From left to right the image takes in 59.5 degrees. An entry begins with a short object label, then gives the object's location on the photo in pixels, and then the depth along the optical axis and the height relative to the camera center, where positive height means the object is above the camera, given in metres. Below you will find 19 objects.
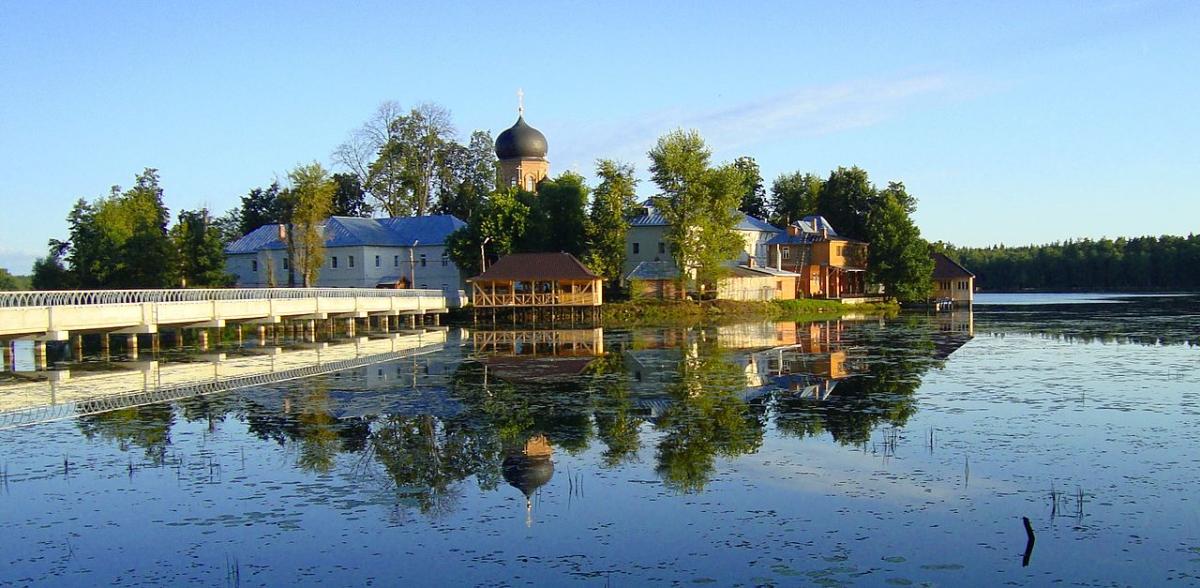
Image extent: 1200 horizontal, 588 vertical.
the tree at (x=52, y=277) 61.16 +2.19
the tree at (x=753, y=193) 92.31 +9.21
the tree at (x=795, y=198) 86.81 +8.25
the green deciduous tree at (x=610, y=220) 65.56 +5.02
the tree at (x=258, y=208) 86.44 +8.36
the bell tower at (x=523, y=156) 76.75 +10.76
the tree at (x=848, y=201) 83.12 +7.44
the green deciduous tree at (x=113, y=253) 58.50 +3.32
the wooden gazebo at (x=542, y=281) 60.16 +1.12
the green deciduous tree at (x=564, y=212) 66.88 +5.74
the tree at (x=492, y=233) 64.44 +4.35
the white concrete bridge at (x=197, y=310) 30.62 -0.01
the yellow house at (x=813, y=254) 75.12 +2.97
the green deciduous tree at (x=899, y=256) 73.81 +2.66
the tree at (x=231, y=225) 90.25 +7.45
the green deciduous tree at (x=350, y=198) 86.06 +9.04
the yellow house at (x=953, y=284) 83.00 +0.62
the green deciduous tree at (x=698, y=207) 63.97 +5.58
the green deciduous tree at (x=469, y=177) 85.12 +10.84
